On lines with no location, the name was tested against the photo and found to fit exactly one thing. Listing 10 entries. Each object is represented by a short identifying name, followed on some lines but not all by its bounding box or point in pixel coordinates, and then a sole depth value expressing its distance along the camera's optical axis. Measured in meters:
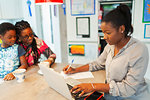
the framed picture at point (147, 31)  2.34
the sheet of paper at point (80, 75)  1.22
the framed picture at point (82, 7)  2.59
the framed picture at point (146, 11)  2.26
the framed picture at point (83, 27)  2.69
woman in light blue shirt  0.97
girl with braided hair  1.51
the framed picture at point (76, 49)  2.85
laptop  0.86
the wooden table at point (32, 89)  0.92
